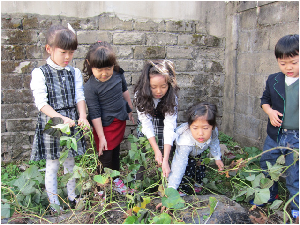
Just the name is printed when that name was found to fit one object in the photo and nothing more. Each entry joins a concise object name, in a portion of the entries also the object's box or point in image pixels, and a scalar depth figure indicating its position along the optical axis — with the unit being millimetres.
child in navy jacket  1909
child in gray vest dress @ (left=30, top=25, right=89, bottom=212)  2064
